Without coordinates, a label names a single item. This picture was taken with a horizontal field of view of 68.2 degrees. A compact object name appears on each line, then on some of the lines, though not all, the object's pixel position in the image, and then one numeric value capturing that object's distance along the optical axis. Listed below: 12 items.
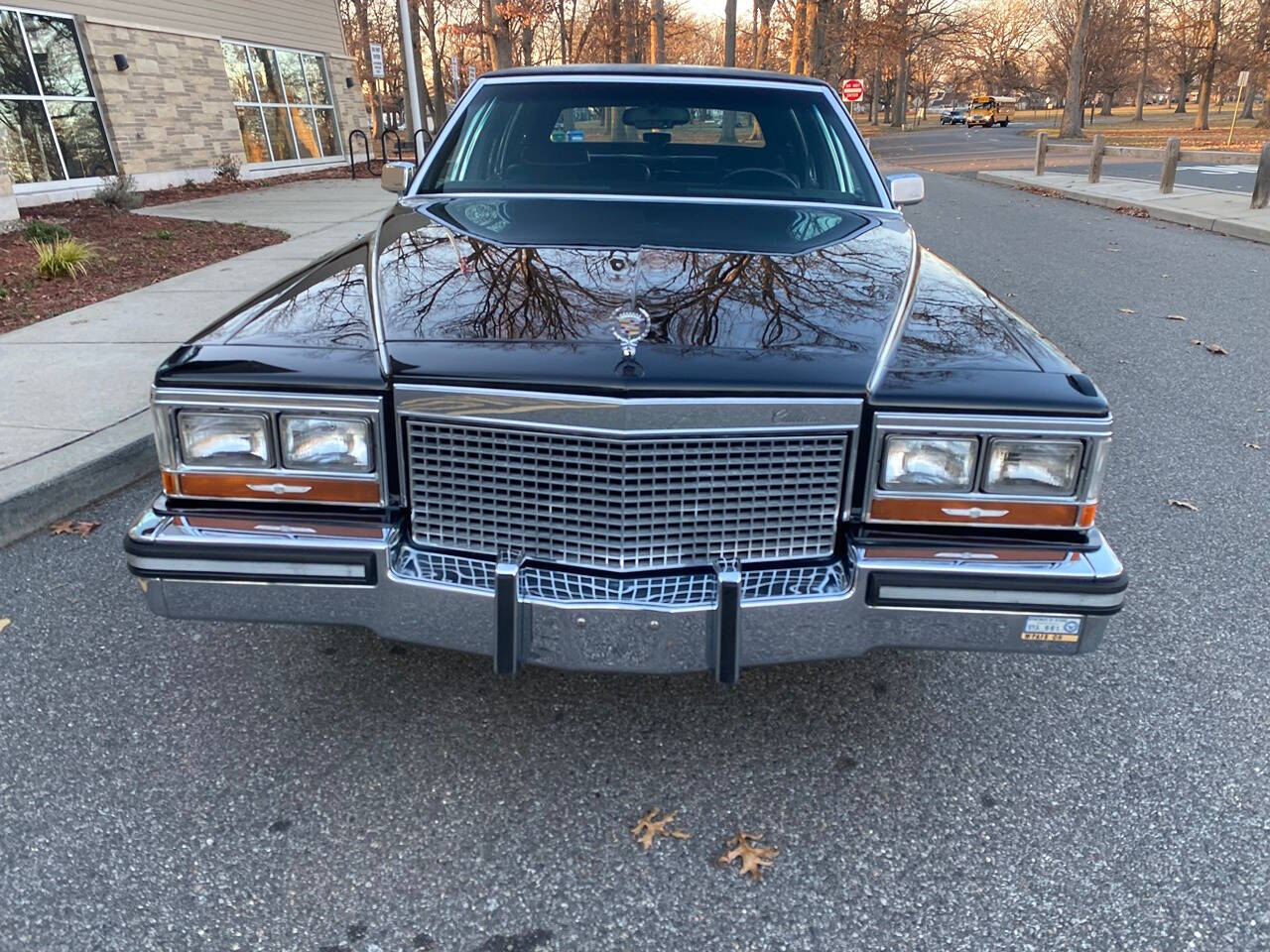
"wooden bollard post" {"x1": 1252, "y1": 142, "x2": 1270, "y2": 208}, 12.28
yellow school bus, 60.72
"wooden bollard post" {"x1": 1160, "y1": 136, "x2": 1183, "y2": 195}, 14.17
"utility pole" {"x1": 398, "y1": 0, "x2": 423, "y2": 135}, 17.02
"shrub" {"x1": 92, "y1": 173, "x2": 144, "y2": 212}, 11.68
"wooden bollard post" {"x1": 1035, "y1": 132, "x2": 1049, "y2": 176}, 19.92
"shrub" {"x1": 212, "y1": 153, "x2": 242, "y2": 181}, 16.02
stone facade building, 12.58
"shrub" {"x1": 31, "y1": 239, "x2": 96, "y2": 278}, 7.41
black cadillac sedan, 1.99
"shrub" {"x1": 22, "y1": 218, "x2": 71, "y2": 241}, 8.41
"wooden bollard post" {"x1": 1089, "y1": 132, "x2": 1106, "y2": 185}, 16.84
